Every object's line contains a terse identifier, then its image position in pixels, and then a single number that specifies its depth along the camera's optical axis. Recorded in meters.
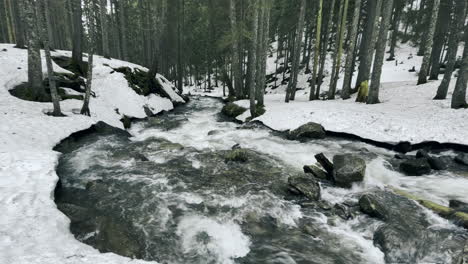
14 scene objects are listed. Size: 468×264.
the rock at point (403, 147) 11.23
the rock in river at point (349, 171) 8.84
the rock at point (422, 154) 10.21
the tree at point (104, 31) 19.12
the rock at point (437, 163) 9.60
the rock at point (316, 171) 9.51
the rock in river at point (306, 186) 8.20
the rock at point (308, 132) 13.75
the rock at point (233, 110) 19.78
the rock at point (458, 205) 7.16
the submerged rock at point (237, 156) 11.05
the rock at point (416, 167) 9.49
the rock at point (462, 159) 9.77
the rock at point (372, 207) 7.11
